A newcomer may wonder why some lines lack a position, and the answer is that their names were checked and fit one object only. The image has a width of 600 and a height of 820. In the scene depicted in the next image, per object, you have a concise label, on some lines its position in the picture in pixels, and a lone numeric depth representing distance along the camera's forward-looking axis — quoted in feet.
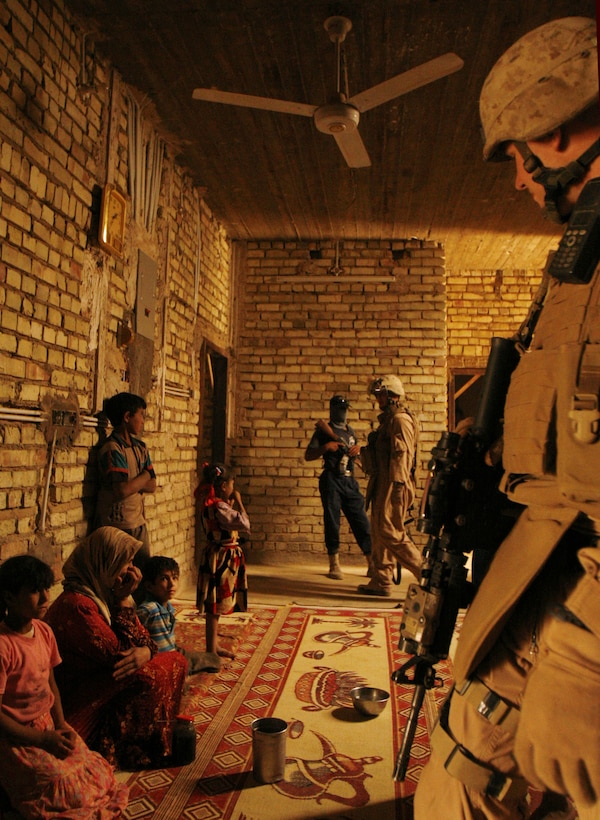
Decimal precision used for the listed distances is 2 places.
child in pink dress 6.62
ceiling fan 11.48
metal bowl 10.06
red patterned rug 7.54
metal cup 7.97
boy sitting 9.86
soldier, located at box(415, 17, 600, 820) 3.63
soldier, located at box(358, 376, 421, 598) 18.12
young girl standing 12.23
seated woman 8.32
